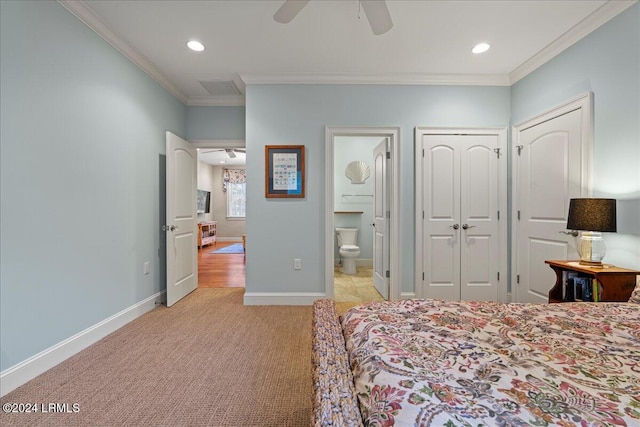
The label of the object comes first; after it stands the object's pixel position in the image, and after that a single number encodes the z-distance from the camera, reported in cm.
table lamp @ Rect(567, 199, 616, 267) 189
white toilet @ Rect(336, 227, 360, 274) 465
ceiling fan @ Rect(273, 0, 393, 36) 165
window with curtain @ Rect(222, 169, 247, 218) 923
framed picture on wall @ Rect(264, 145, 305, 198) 318
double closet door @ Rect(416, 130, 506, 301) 319
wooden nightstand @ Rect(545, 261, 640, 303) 187
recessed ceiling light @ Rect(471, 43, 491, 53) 258
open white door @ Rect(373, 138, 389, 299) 338
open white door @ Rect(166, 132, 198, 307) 316
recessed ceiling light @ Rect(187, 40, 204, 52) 255
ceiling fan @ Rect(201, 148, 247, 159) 669
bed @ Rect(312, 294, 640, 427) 60
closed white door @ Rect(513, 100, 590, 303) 242
